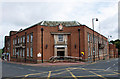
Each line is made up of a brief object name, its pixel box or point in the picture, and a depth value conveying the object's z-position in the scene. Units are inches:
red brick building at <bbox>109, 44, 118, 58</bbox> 1916.3
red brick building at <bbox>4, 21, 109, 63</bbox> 804.4
